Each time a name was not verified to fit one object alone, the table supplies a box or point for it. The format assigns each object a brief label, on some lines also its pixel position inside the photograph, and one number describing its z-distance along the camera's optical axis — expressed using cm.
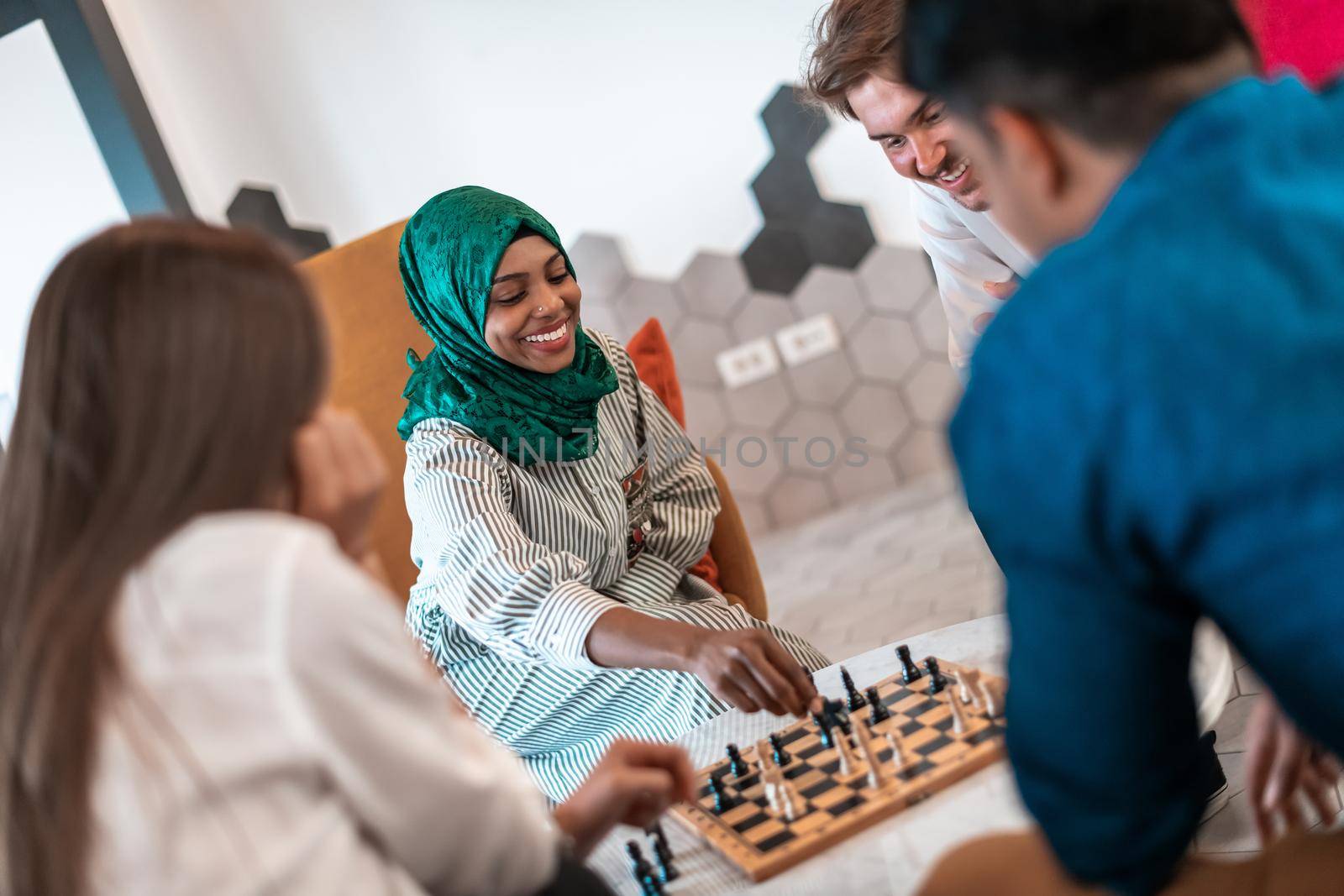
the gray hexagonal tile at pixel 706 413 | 366
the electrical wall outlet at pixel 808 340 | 360
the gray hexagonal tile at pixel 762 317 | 360
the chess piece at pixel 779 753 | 133
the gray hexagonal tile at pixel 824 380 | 362
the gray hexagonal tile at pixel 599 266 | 358
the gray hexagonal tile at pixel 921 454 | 367
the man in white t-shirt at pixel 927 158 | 190
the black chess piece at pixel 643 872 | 115
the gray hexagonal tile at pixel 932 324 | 355
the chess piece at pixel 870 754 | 119
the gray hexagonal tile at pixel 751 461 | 367
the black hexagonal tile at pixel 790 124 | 344
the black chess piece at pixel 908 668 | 143
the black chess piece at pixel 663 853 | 118
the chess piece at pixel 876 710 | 135
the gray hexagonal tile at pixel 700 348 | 362
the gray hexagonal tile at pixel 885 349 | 359
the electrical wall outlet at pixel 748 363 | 362
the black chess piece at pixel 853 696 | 139
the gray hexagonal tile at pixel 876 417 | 363
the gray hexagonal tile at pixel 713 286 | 359
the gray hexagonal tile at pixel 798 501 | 371
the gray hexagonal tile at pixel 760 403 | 364
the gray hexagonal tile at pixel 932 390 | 360
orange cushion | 232
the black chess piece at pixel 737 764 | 134
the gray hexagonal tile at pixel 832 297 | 357
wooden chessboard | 114
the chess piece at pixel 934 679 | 137
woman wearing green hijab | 166
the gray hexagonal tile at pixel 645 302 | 361
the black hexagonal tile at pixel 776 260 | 355
